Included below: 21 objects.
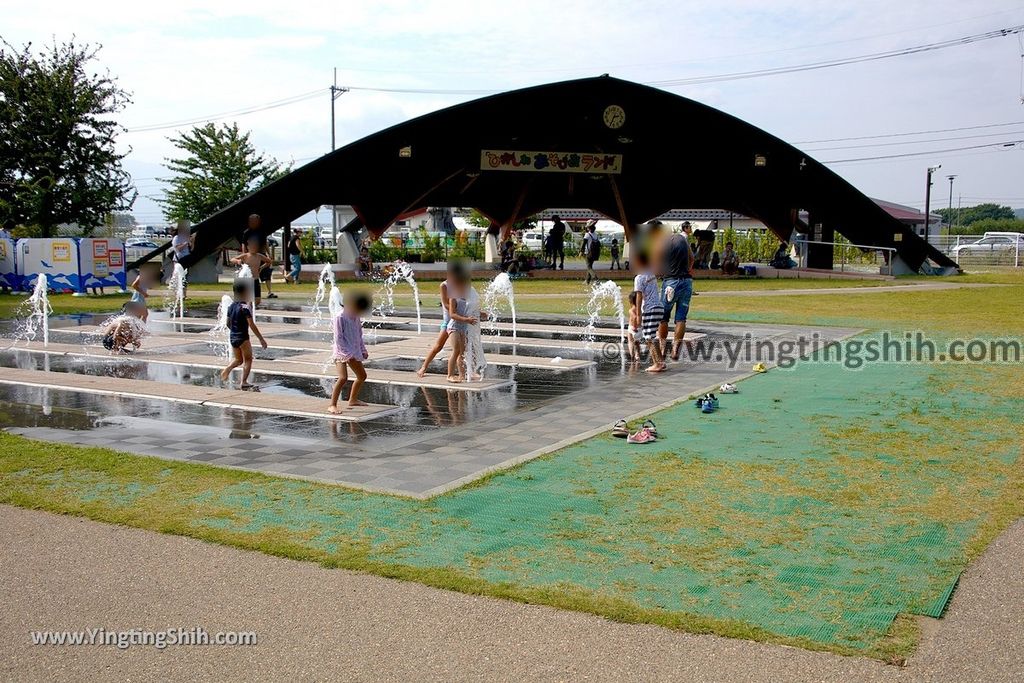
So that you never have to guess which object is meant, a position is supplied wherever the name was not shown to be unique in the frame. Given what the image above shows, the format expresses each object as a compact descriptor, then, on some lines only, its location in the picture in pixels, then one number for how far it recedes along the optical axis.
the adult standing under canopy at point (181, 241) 23.14
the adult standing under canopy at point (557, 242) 33.25
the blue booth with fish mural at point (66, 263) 24.61
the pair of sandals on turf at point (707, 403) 9.45
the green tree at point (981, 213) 119.62
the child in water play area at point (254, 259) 18.55
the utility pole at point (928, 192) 57.74
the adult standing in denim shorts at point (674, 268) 12.62
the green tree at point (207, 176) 45.62
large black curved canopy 28.86
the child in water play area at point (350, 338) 9.46
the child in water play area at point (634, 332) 13.40
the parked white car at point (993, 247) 44.34
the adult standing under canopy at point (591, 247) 31.56
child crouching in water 14.09
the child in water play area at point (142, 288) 14.41
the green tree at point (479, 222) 48.16
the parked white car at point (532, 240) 58.72
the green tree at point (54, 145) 29.98
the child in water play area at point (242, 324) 10.77
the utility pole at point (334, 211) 54.59
